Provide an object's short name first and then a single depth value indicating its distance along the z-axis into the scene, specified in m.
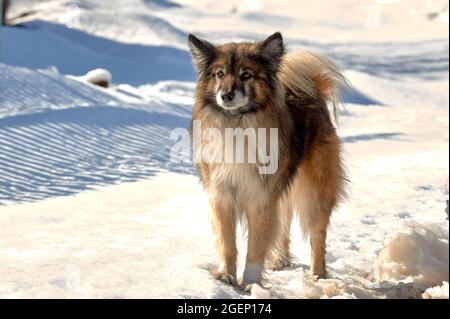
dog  8.25
